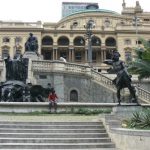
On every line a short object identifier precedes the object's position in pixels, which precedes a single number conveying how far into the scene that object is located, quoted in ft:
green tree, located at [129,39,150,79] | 49.78
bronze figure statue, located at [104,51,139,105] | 38.08
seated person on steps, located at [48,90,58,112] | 43.32
